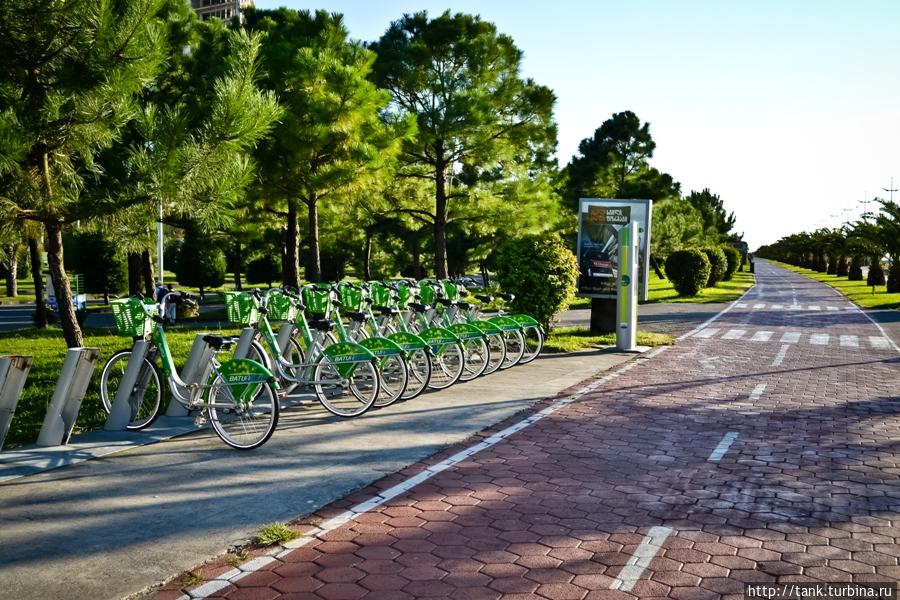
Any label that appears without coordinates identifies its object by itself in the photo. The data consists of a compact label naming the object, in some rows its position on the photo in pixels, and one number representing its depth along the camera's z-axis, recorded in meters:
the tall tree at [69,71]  7.89
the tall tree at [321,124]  17.19
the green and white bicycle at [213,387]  6.62
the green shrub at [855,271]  59.28
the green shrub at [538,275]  14.39
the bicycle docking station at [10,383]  6.41
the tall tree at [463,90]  23.59
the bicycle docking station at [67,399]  6.79
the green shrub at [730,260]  56.79
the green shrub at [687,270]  35.94
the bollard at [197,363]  7.88
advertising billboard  15.93
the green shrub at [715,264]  43.94
